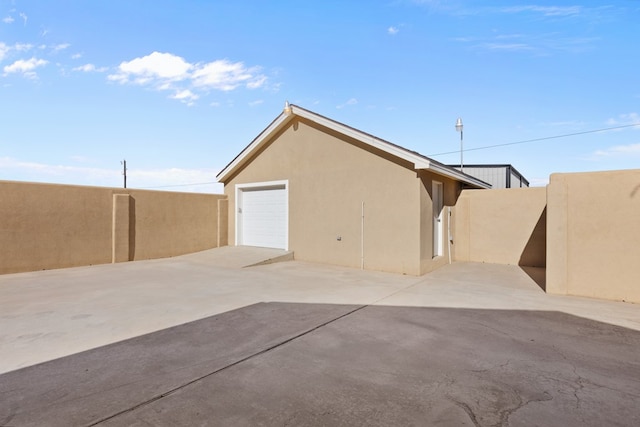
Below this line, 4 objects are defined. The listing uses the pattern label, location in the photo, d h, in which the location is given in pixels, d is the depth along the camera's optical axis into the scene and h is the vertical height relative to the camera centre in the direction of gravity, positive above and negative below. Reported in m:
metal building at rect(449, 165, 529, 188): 18.58 +2.53
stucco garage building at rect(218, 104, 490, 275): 8.92 +0.62
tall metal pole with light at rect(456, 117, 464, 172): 14.12 +4.06
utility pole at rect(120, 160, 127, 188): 30.16 +4.51
